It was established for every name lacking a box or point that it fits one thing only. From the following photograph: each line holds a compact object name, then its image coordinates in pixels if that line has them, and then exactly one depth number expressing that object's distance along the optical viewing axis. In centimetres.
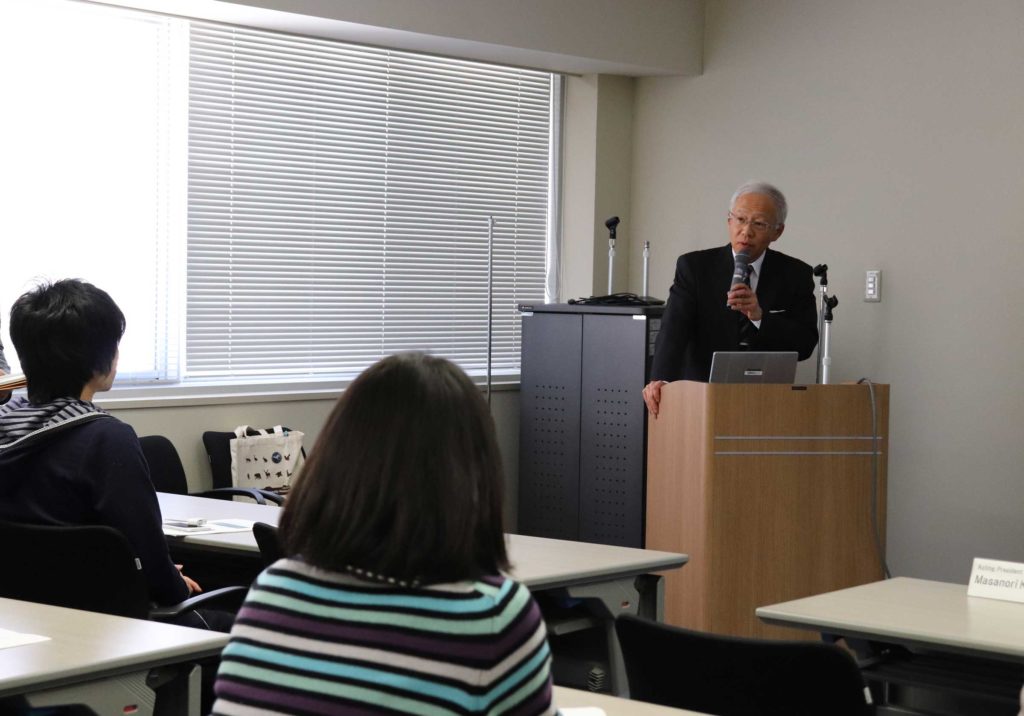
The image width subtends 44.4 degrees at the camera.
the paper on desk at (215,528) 348
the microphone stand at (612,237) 634
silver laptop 438
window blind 561
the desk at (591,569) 303
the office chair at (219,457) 539
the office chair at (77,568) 263
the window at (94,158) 495
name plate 282
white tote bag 545
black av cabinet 579
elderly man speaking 483
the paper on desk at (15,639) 220
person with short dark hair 281
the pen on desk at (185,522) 362
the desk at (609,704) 194
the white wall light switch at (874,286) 585
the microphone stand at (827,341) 555
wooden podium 435
